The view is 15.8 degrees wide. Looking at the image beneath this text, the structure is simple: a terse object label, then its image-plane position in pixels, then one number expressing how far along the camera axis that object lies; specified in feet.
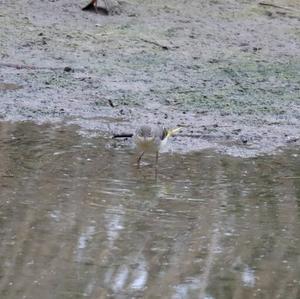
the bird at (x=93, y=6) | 42.96
